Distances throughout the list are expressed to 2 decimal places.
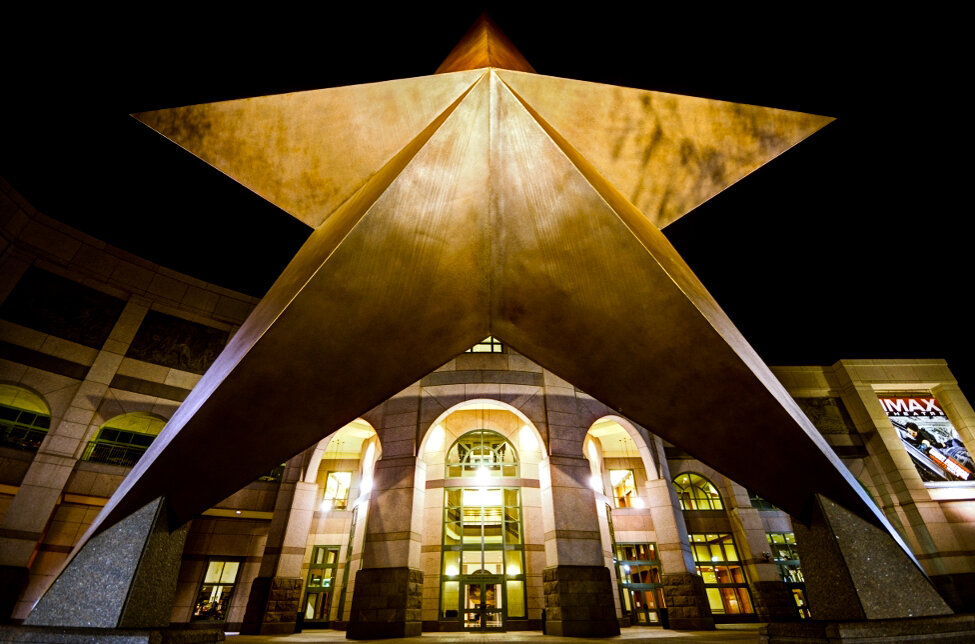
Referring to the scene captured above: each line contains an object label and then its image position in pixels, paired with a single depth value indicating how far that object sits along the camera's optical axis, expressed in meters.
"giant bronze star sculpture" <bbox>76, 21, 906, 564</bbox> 4.32
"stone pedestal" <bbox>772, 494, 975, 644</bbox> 3.64
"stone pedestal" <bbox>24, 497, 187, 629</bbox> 3.66
